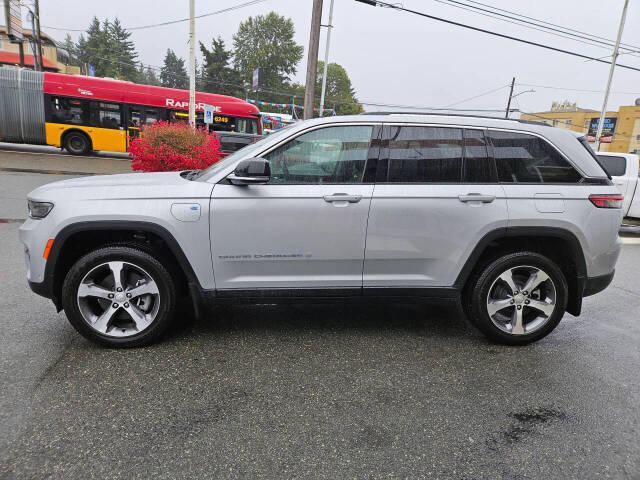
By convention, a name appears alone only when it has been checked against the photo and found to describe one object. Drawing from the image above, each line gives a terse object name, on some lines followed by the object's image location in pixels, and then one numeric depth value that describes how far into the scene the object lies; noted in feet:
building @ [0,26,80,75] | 165.17
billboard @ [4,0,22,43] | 88.84
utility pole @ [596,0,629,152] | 73.15
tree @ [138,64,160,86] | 373.69
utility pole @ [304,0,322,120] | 40.91
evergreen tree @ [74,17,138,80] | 305.94
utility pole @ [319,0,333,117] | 91.17
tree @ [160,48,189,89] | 384.27
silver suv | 10.23
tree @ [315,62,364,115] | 293.02
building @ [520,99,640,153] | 212.43
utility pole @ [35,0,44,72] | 96.04
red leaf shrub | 31.22
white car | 31.17
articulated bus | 60.18
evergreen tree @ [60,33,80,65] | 330.03
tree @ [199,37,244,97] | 241.76
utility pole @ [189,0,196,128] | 48.78
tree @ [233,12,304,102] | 252.83
